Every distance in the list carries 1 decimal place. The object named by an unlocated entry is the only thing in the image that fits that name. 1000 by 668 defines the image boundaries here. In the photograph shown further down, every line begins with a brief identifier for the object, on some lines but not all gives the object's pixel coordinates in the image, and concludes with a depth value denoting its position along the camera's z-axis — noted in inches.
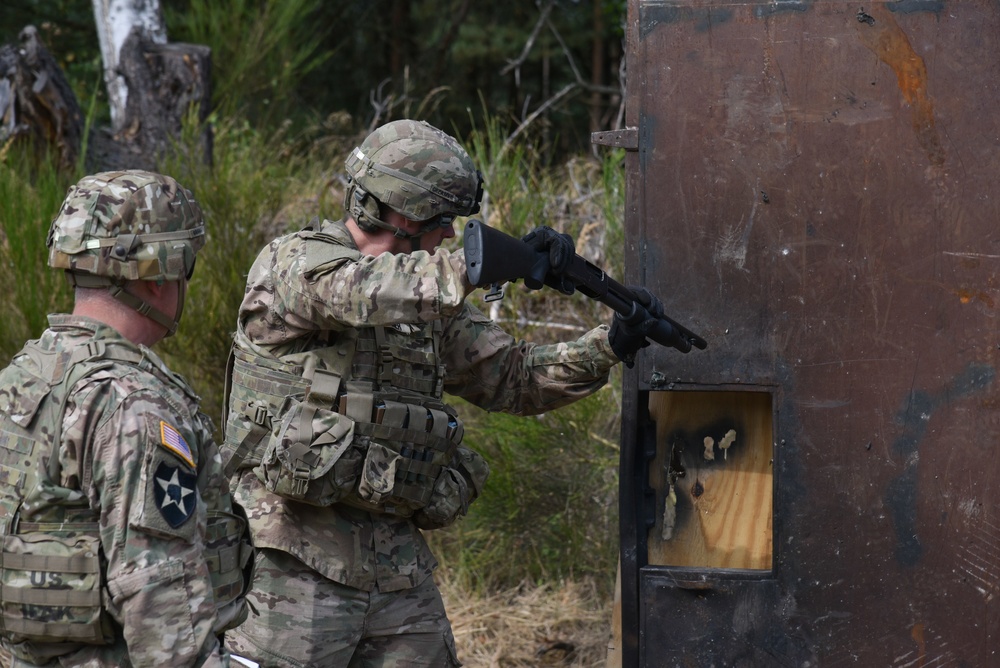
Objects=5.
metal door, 193.3
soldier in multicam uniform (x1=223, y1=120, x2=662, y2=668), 203.8
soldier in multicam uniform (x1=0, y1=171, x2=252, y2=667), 149.6
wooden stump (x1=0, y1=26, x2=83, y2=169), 447.2
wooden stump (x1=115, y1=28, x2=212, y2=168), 509.0
